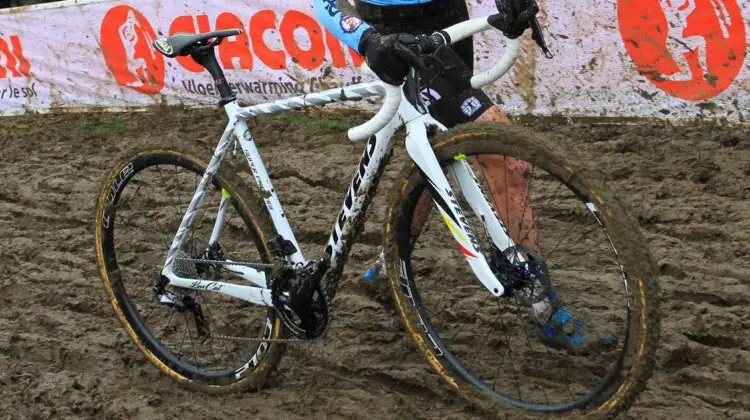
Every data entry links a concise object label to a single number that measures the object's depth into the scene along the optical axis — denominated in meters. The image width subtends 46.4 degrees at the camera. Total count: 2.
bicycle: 2.54
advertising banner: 6.71
